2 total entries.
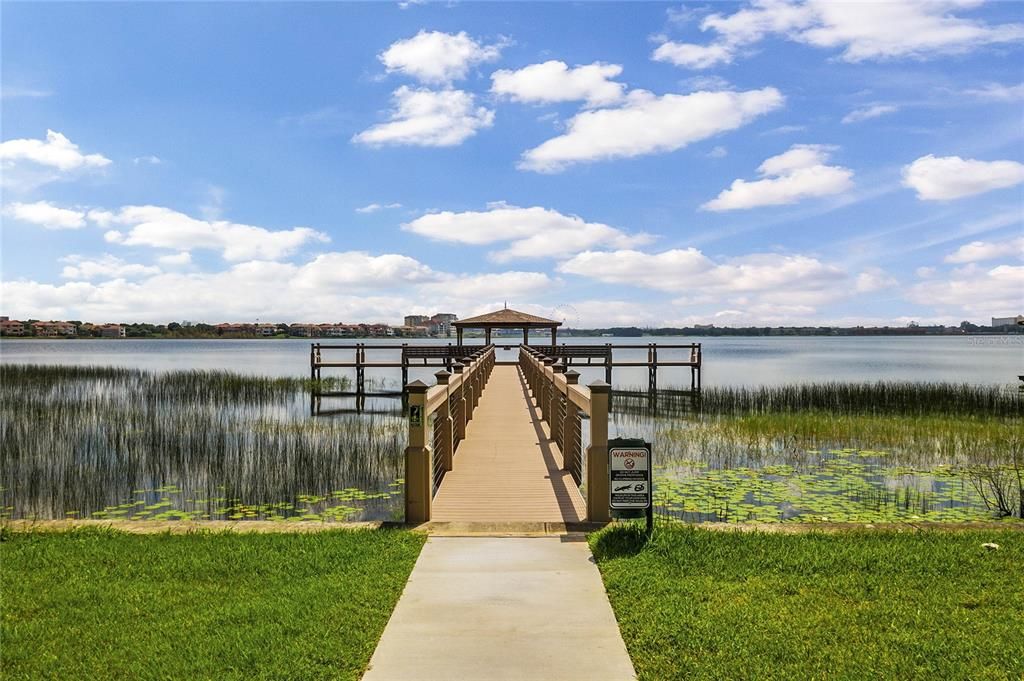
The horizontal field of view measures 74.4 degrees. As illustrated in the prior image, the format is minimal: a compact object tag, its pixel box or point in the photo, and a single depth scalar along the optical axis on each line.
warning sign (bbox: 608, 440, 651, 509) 6.17
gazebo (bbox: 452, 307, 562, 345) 35.12
